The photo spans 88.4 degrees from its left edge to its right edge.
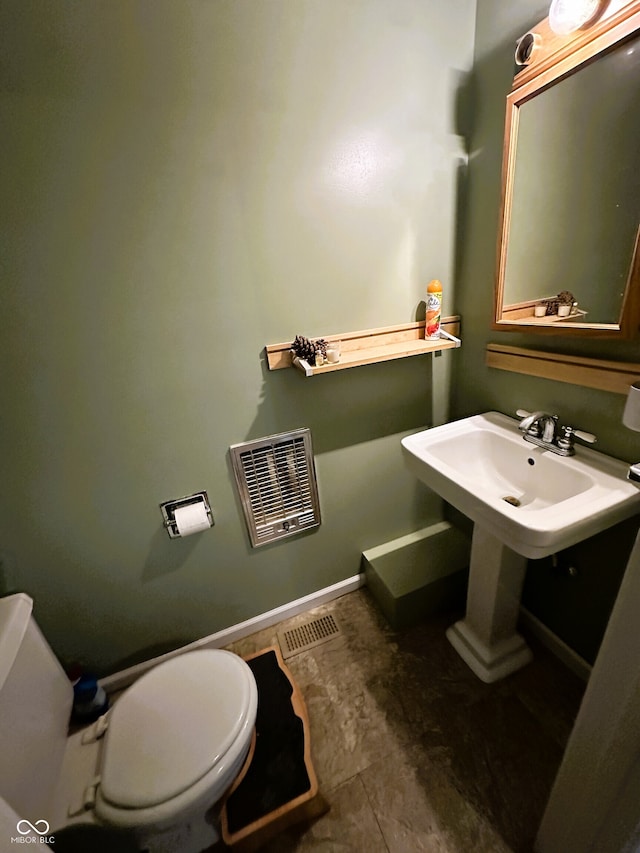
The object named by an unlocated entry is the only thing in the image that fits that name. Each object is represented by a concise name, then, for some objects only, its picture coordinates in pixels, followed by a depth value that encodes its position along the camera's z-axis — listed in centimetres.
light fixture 77
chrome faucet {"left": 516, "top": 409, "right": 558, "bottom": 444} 103
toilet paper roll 114
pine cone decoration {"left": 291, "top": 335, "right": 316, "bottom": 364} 111
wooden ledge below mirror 87
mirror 79
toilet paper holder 117
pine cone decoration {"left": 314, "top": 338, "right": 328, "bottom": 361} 114
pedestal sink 77
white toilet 75
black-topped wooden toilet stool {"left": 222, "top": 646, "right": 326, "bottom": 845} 92
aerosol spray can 122
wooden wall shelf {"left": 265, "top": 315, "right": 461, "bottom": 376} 113
